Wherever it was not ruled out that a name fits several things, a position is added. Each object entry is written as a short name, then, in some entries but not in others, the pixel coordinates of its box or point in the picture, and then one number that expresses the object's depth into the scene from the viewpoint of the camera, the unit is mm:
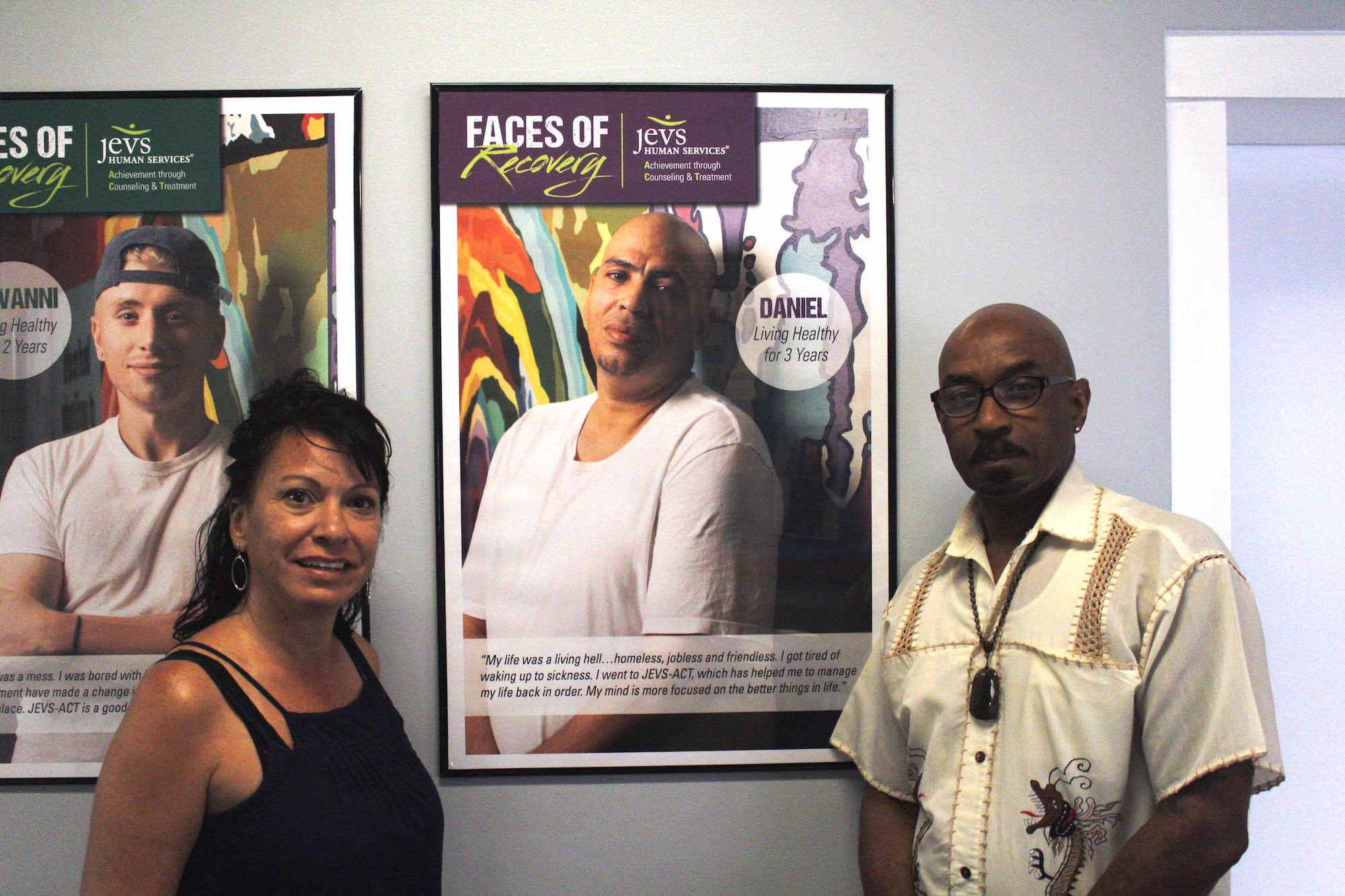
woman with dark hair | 1021
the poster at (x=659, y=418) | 1571
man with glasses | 1068
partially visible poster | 1550
